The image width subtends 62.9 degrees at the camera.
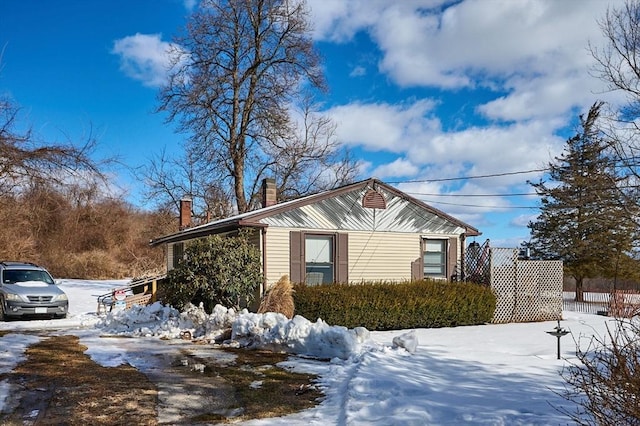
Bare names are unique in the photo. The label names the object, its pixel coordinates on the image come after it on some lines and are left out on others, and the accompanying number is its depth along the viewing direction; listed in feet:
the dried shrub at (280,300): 42.06
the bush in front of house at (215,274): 45.03
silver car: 51.19
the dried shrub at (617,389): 11.83
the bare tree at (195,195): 101.86
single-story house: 48.11
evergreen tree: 94.99
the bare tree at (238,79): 93.25
